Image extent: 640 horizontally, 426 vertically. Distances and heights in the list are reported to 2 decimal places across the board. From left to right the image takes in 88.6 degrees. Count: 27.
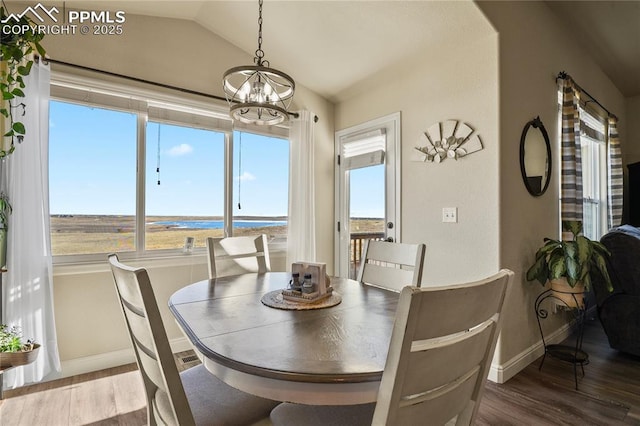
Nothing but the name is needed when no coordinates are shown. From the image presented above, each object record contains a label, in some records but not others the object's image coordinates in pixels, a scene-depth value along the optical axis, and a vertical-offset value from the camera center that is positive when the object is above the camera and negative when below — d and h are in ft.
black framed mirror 8.48 +1.56
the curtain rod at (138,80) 7.80 +3.62
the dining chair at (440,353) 2.24 -1.06
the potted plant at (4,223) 6.77 -0.18
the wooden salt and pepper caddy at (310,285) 4.90 -1.09
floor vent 8.66 -3.87
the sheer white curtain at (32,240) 7.02 -0.57
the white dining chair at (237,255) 7.35 -0.96
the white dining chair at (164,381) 2.83 -1.72
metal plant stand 7.98 -3.46
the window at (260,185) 10.86 +1.02
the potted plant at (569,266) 7.59 -1.24
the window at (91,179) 8.14 +0.93
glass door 10.37 +0.93
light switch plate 8.48 +0.02
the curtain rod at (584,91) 9.76 +4.17
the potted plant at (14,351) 5.94 -2.55
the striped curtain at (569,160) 9.57 +1.64
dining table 2.81 -1.31
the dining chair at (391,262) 6.02 -0.95
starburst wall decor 8.16 +1.90
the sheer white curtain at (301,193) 11.19 +0.75
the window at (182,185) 9.39 +0.88
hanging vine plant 5.08 +2.73
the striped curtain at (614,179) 13.38 +1.48
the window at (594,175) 12.35 +1.62
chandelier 5.26 +2.08
